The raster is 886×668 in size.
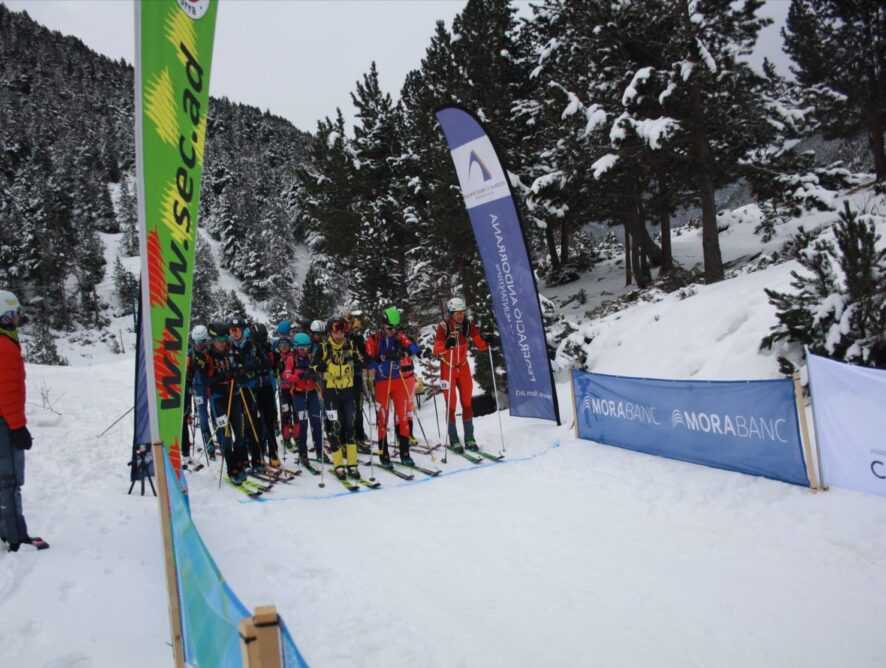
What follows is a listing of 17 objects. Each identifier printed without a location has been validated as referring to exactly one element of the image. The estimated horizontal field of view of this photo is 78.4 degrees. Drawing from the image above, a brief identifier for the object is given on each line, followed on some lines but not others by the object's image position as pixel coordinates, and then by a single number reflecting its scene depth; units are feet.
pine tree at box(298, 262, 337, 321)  91.45
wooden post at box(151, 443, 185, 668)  9.27
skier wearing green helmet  27.91
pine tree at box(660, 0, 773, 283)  44.45
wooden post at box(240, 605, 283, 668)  5.20
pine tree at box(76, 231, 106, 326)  183.19
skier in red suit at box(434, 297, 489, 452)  28.68
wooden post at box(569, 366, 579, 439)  27.73
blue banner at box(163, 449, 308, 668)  6.07
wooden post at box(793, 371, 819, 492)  17.34
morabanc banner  18.25
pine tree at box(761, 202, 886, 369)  21.91
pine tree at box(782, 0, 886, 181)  72.38
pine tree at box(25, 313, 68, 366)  121.39
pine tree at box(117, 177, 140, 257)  230.48
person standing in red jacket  14.37
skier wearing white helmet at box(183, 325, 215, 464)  26.50
